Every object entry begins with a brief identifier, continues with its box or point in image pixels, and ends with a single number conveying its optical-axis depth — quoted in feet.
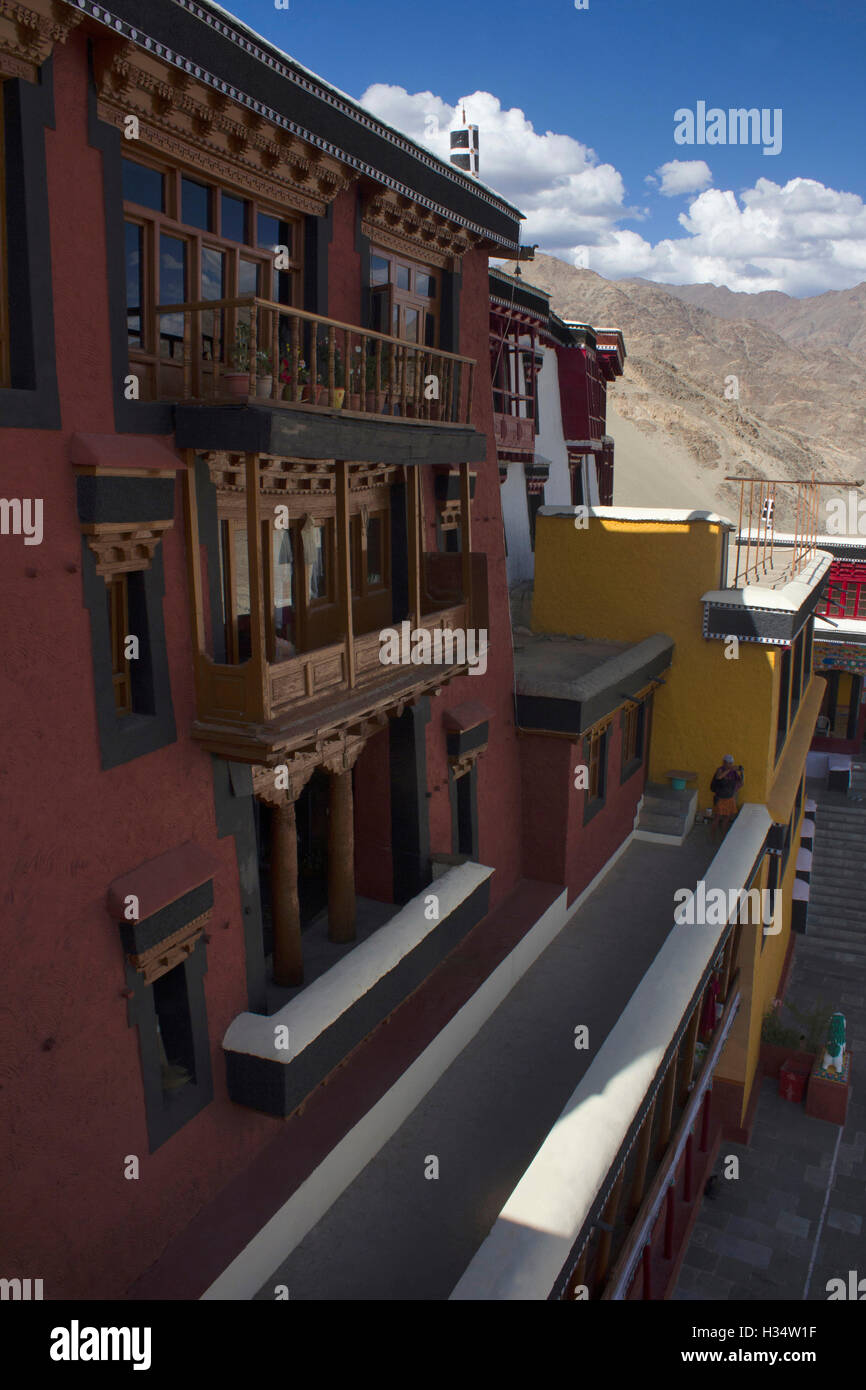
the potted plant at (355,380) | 32.17
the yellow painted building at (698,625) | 61.52
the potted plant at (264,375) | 26.32
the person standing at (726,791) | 61.41
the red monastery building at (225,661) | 22.15
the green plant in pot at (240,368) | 25.27
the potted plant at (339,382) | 29.78
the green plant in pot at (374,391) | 32.71
